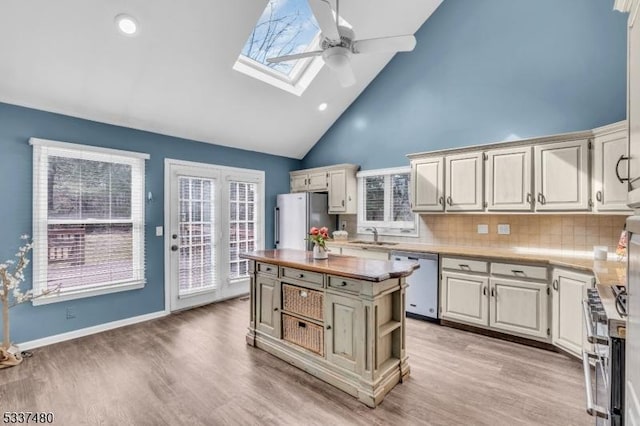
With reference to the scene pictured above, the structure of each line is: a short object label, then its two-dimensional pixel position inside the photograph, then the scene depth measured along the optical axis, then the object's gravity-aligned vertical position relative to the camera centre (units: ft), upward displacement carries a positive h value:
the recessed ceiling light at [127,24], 9.36 +5.83
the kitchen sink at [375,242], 15.49 -1.54
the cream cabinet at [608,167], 9.07 +1.39
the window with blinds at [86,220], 11.00 -0.24
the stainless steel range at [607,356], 4.05 -2.02
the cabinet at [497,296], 10.43 -3.02
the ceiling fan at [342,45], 8.19 +4.74
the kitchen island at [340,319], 7.75 -2.97
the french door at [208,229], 14.52 -0.80
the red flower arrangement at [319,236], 9.76 -0.72
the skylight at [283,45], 12.66 +7.40
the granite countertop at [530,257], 7.65 -1.52
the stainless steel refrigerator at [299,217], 17.06 -0.22
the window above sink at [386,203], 15.72 +0.55
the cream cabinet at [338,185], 17.06 +1.59
